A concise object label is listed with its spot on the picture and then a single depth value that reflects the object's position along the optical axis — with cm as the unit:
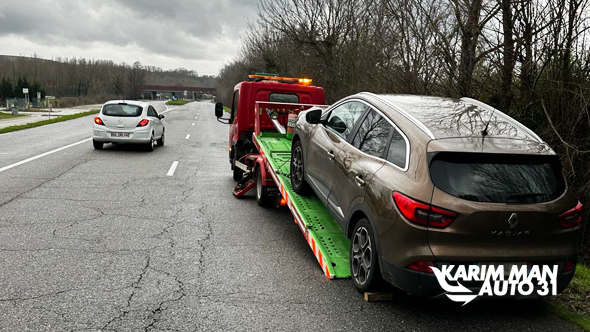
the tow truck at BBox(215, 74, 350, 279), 498
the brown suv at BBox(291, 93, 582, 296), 347
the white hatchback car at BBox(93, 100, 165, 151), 1452
